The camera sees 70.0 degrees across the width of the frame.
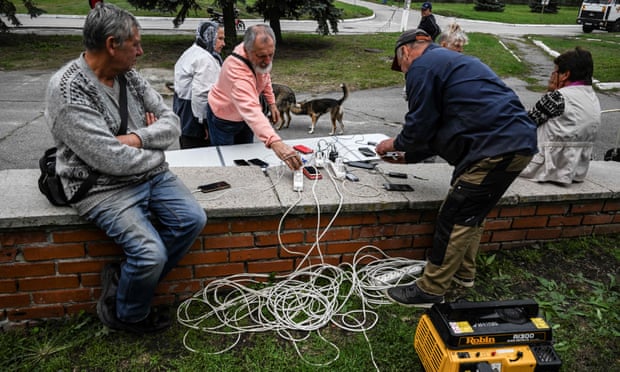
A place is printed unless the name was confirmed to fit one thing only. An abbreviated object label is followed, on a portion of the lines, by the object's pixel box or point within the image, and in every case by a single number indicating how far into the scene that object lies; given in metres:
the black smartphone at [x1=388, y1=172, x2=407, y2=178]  3.18
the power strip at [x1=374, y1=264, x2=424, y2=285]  2.84
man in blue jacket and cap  2.39
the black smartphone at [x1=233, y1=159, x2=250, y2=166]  3.44
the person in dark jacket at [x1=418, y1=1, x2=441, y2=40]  9.84
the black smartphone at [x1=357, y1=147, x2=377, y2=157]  3.74
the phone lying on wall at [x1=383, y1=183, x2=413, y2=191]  2.91
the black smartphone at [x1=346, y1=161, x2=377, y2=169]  3.37
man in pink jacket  3.01
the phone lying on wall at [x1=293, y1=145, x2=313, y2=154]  3.62
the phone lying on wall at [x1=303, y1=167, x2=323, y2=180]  3.02
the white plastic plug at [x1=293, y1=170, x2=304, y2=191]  2.79
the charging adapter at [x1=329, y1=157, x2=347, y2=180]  3.07
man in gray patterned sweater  2.01
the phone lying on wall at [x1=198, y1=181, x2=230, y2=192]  2.67
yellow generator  1.97
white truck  24.83
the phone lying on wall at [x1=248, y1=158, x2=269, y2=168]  3.36
